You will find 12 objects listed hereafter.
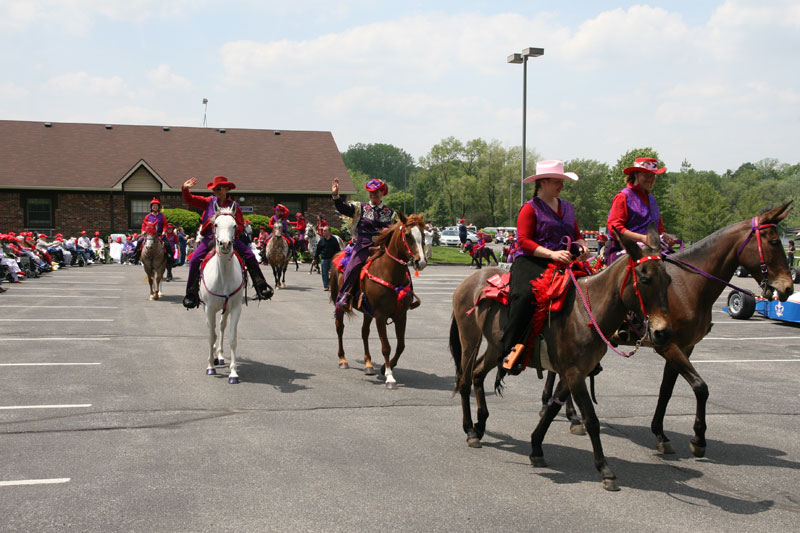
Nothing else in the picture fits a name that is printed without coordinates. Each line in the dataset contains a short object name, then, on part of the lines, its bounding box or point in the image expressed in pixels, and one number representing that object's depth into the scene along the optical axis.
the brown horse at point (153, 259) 20.66
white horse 10.29
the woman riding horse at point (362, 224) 10.88
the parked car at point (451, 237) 74.00
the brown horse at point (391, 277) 9.76
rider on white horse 10.59
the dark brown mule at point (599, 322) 5.62
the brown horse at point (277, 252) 24.50
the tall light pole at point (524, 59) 28.62
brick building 48.03
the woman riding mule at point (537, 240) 6.38
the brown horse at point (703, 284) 6.72
